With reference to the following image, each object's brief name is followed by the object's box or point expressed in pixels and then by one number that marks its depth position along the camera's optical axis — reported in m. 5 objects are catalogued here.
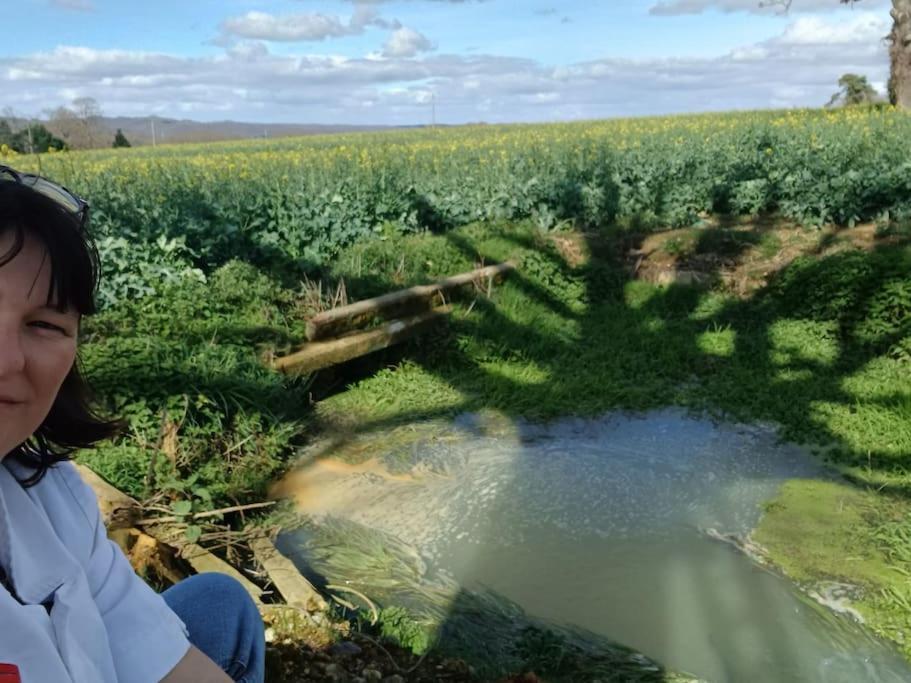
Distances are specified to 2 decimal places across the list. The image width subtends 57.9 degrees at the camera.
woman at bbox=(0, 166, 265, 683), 1.09
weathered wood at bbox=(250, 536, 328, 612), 2.96
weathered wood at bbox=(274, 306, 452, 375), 5.28
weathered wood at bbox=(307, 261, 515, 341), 5.63
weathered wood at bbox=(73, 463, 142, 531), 3.17
